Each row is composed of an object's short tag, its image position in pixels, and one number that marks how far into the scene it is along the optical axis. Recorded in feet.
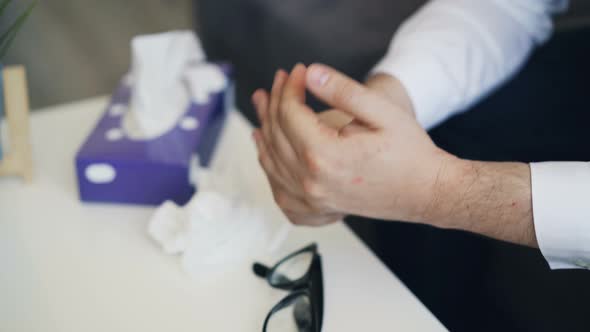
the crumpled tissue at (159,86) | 2.55
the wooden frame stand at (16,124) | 2.45
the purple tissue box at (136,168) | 2.35
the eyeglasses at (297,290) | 1.83
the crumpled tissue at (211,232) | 2.06
